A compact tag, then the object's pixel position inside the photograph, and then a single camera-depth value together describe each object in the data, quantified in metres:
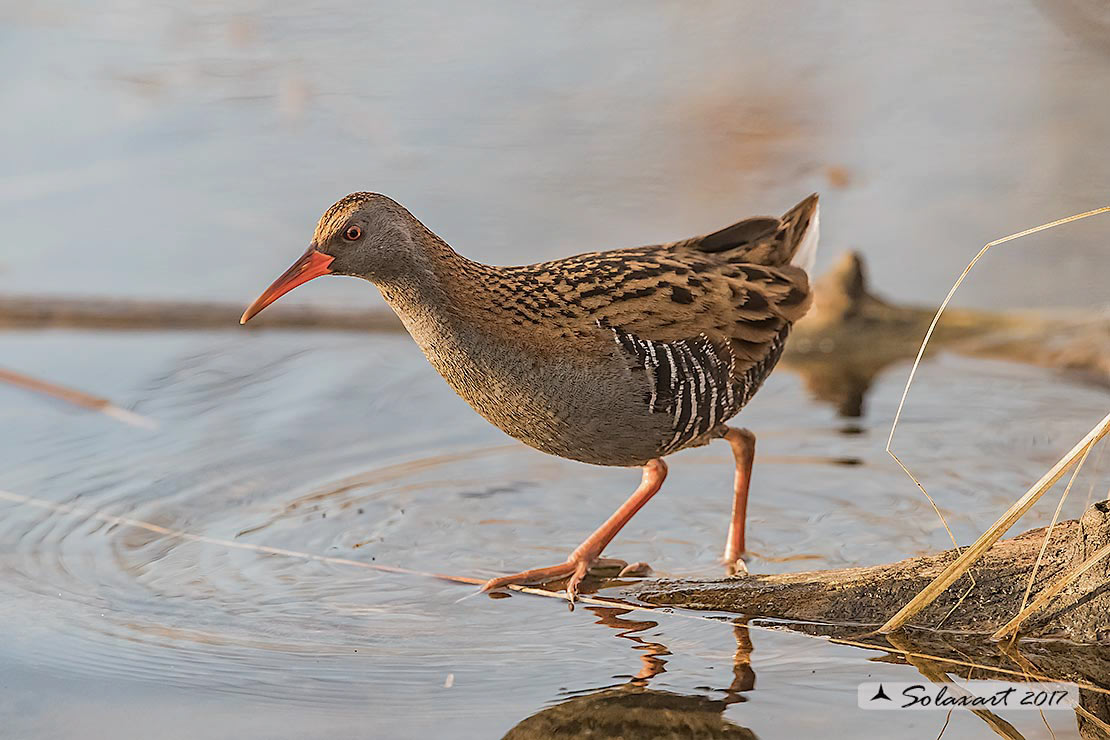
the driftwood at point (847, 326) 13.34
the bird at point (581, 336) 8.96
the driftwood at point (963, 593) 8.02
